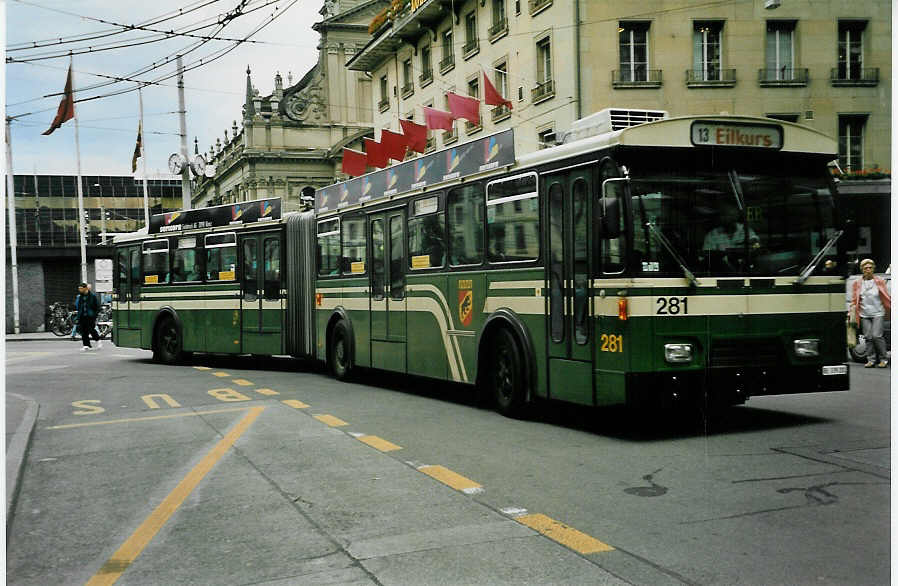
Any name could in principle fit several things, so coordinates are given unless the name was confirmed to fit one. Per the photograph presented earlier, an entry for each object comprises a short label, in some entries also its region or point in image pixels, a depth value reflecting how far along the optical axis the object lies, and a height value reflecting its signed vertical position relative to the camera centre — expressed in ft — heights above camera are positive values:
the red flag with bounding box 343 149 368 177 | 61.41 +6.70
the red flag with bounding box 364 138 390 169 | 68.85 +7.83
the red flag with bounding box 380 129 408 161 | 70.18 +8.85
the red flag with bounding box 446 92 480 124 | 85.15 +13.64
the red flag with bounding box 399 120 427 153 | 77.66 +10.62
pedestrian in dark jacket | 83.07 -3.72
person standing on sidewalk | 47.91 -2.89
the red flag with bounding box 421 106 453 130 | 84.74 +12.39
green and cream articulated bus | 27.71 -0.15
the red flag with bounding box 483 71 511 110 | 92.71 +15.52
